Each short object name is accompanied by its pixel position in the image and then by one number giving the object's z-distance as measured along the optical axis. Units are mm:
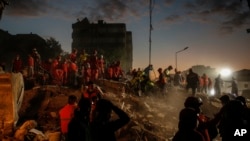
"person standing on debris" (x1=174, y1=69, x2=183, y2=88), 16365
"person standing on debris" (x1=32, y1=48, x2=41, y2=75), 13429
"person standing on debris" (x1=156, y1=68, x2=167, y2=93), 13510
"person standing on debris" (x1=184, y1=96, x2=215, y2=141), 3045
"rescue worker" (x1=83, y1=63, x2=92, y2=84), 13031
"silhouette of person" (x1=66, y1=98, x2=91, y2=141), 3019
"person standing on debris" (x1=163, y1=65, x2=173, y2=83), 13687
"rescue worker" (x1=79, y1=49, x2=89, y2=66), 13974
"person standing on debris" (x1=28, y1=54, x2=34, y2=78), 12989
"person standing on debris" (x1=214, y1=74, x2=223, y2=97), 17762
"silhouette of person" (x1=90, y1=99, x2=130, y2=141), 2830
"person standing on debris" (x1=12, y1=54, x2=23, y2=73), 13037
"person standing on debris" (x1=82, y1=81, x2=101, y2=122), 7473
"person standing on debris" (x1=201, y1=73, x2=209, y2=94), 18096
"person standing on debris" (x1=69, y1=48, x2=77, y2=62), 13139
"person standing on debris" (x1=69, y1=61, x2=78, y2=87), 12967
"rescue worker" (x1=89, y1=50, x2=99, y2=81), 13311
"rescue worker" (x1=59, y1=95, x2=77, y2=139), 5516
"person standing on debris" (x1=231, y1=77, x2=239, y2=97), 16893
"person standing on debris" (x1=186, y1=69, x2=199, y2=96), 13397
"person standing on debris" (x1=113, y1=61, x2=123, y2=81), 14370
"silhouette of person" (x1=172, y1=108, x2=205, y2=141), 2577
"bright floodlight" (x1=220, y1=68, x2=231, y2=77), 32535
